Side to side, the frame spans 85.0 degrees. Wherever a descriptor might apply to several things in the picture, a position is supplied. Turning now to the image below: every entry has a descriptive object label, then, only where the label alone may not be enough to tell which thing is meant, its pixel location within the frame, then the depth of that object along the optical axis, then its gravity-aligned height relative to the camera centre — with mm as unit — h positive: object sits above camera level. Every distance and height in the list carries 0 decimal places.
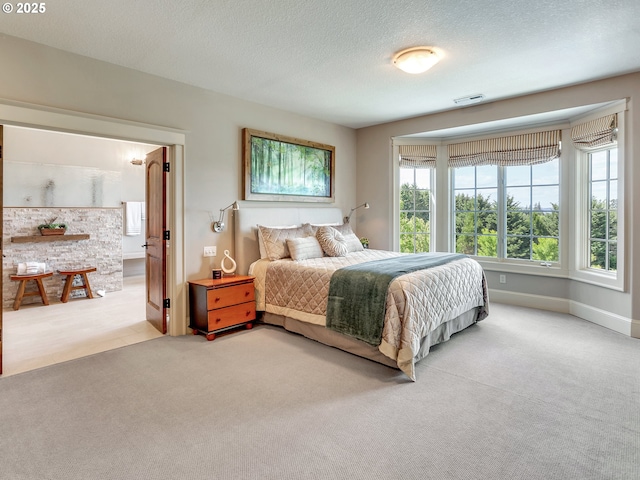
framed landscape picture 4262 +927
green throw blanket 2797 -507
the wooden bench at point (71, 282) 5258 -673
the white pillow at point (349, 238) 4668 -15
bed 2721 -487
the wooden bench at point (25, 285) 4781 -689
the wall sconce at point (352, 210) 5566 +444
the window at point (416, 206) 5488 +478
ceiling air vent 4148 +1662
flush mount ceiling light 2928 +1519
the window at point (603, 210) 3908 +300
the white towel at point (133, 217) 6699 +408
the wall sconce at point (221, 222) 3955 +173
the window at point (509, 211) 4566 +351
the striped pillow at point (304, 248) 3941 -125
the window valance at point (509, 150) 4438 +1173
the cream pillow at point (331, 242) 4195 -61
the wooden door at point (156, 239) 3730 -11
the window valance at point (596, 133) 3711 +1156
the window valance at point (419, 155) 5395 +1266
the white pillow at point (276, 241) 4016 -42
